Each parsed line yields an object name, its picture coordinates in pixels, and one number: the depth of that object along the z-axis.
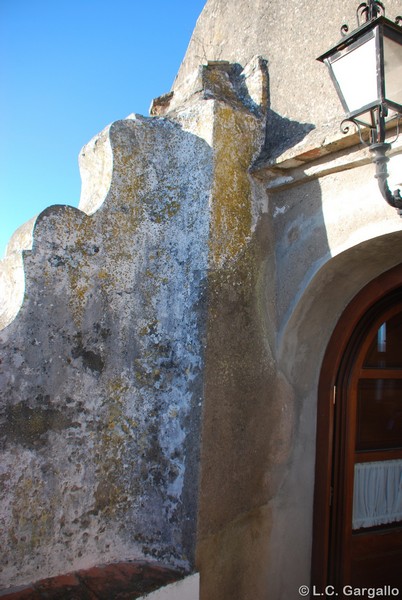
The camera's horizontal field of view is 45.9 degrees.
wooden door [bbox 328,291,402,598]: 2.86
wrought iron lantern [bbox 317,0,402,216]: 1.76
